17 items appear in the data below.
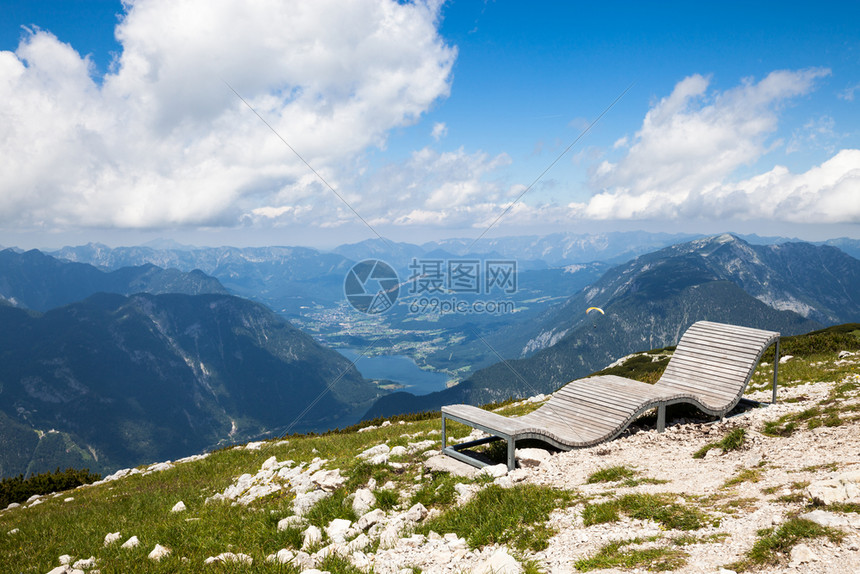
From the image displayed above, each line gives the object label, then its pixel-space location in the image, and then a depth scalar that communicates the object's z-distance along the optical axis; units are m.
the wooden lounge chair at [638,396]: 10.25
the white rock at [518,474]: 8.57
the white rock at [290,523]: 7.71
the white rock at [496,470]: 8.90
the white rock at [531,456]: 9.55
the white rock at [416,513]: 7.53
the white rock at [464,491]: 7.94
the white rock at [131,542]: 7.98
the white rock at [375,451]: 11.66
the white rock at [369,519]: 7.45
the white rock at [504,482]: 8.22
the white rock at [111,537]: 8.62
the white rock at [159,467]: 17.61
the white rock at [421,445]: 11.80
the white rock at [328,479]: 9.63
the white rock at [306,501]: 8.48
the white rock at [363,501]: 8.08
